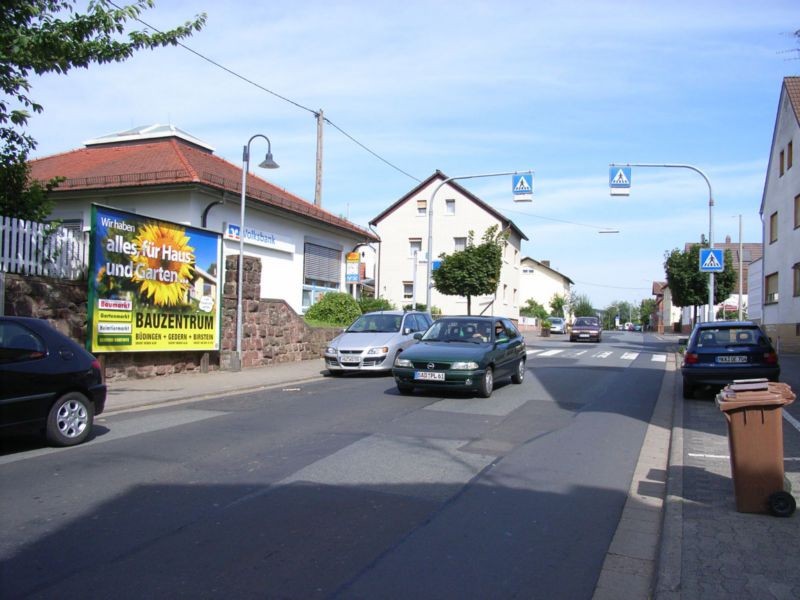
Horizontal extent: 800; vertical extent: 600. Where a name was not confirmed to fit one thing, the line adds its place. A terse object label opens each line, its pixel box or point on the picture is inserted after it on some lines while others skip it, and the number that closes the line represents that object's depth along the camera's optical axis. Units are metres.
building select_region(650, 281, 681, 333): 85.12
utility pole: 26.92
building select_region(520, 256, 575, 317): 87.75
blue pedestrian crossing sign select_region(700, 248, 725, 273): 20.80
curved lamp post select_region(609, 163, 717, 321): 20.79
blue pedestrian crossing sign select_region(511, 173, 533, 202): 20.78
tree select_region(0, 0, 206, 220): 8.78
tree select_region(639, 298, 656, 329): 122.50
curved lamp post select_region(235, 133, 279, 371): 16.72
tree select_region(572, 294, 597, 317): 99.12
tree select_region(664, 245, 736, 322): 38.22
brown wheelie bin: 5.27
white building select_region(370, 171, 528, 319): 49.88
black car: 7.14
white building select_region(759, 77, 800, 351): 28.84
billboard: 13.18
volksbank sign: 20.89
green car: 12.05
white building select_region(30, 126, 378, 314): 19.73
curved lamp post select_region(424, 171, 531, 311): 24.06
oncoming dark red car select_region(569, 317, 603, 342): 41.22
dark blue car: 12.34
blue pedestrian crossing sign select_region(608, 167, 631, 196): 19.25
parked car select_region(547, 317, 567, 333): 60.81
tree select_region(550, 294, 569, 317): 77.50
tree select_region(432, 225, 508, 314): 32.03
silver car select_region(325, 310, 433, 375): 15.91
